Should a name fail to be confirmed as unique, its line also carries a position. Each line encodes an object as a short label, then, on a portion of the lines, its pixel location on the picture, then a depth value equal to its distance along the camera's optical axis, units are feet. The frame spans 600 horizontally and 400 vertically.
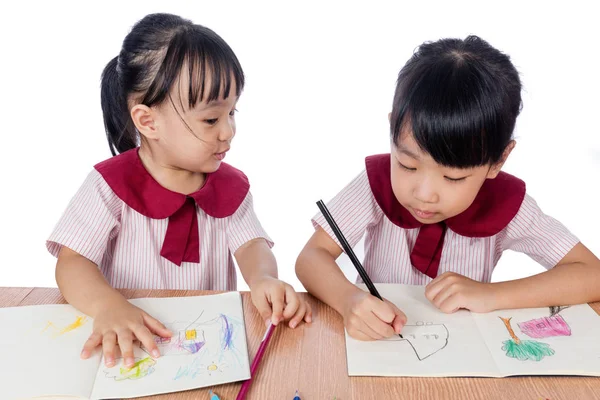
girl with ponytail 3.85
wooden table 2.86
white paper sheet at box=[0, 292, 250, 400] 2.88
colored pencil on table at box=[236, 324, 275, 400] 2.83
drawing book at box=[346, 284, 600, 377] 3.03
